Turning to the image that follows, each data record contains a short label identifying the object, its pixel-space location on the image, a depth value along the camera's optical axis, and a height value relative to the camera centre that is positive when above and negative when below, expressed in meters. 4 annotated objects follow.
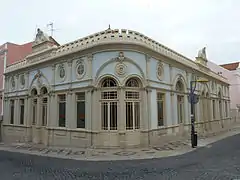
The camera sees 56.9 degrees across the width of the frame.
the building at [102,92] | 11.92 +1.07
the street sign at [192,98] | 12.98 +0.64
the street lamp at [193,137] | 12.34 -1.56
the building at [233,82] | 34.47 +4.10
